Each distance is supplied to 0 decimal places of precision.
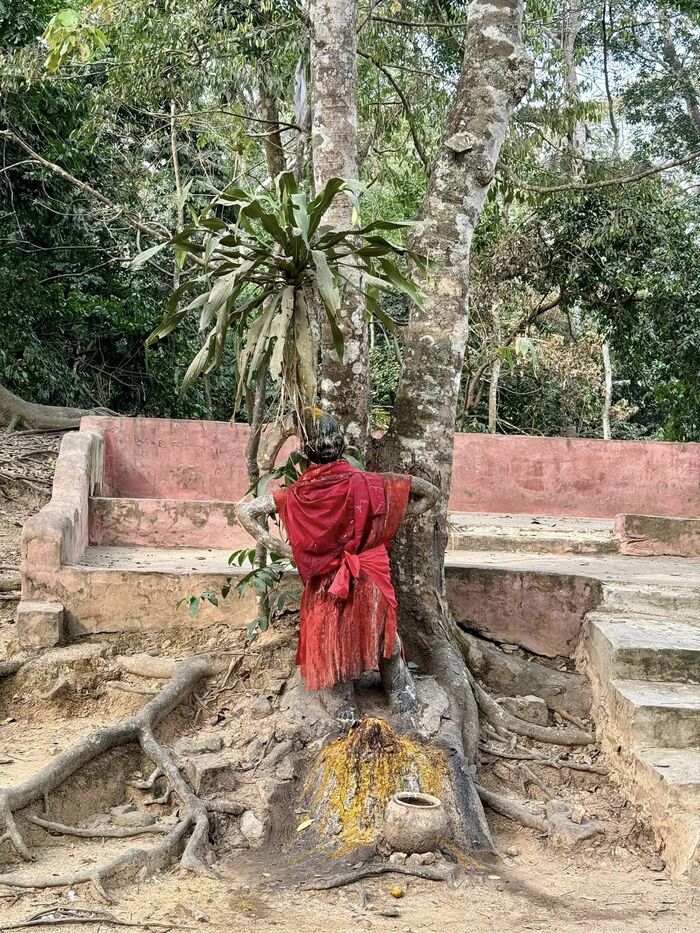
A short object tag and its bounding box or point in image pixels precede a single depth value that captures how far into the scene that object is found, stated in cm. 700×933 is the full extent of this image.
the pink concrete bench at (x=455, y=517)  628
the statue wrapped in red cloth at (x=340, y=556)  475
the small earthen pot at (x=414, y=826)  418
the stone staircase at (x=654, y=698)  447
